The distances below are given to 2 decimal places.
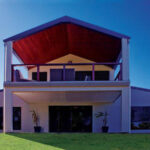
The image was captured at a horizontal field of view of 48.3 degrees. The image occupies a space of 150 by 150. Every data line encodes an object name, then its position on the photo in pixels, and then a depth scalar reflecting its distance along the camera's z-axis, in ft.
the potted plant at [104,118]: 37.93
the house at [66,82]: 28.07
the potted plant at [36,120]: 39.09
